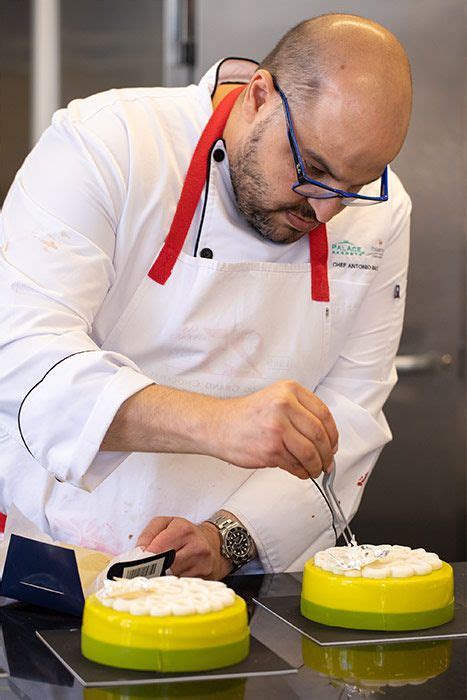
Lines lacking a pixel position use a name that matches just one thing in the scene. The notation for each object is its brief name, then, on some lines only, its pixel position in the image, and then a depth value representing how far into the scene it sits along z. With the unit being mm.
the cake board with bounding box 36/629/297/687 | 1559
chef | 1846
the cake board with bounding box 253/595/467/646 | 1696
